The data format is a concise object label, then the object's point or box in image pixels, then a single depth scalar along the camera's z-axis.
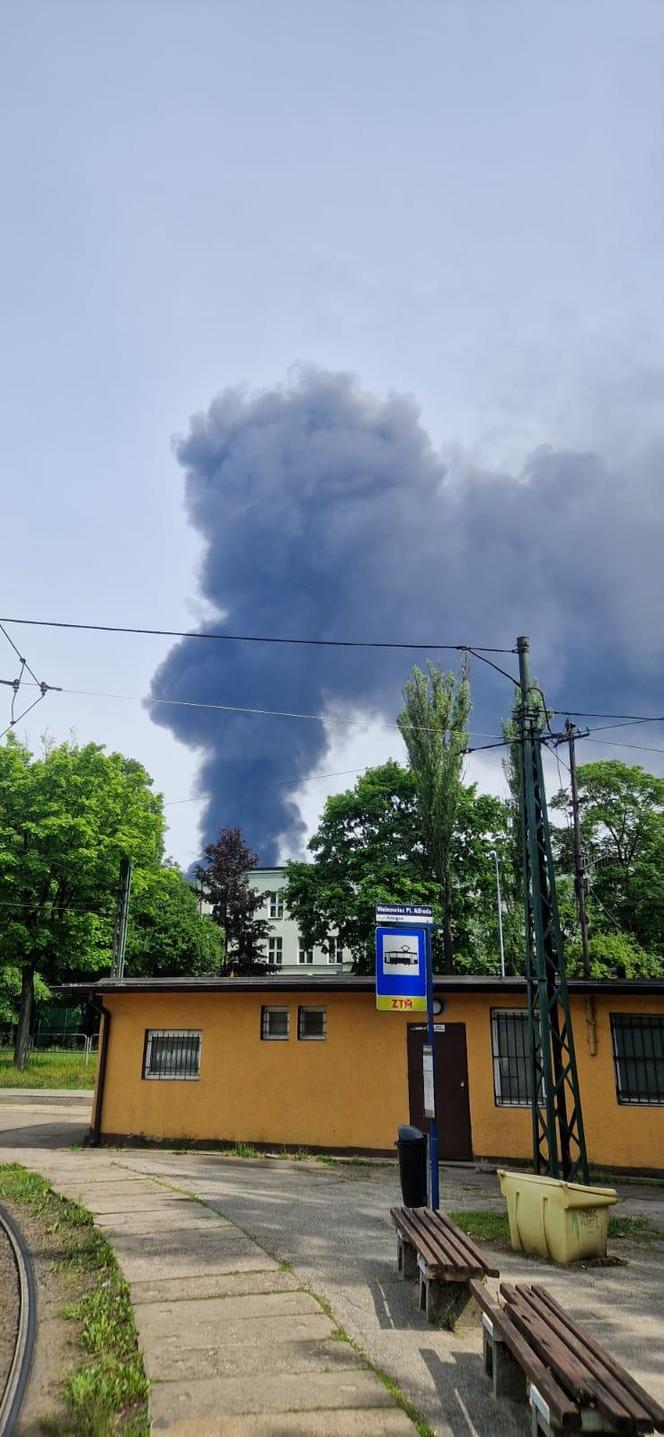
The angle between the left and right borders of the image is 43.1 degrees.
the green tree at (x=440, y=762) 35.47
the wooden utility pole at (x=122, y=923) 23.14
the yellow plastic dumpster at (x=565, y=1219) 7.65
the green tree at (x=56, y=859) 31.72
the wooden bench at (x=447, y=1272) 5.66
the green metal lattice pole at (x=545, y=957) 10.19
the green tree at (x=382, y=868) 35.53
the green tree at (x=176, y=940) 47.34
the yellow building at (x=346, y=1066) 14.34
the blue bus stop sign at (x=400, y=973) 8.98
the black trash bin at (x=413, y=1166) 9.20
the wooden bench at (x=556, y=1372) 3.57
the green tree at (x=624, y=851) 36.81
